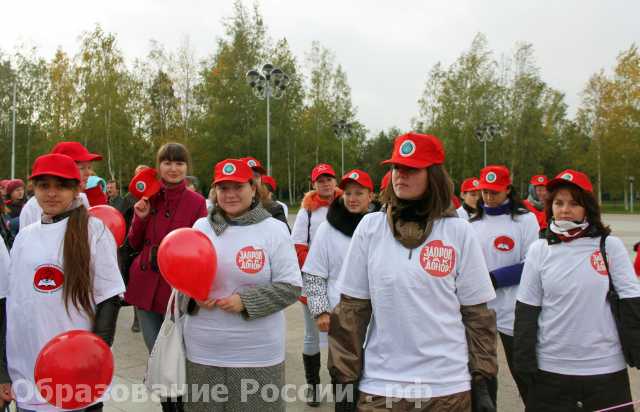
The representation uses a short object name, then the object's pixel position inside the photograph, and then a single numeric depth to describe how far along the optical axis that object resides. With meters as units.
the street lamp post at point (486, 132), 39.42
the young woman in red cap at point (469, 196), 6.45
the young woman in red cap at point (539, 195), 5.02
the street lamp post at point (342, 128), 36.25
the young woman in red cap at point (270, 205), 5.13
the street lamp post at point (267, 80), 23.05
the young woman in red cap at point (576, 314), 3.06
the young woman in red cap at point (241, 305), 2.97
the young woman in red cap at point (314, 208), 5.16
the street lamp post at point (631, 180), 44.16
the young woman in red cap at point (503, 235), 4.28
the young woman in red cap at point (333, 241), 4.00
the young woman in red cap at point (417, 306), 2.27
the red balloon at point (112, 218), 3.78
